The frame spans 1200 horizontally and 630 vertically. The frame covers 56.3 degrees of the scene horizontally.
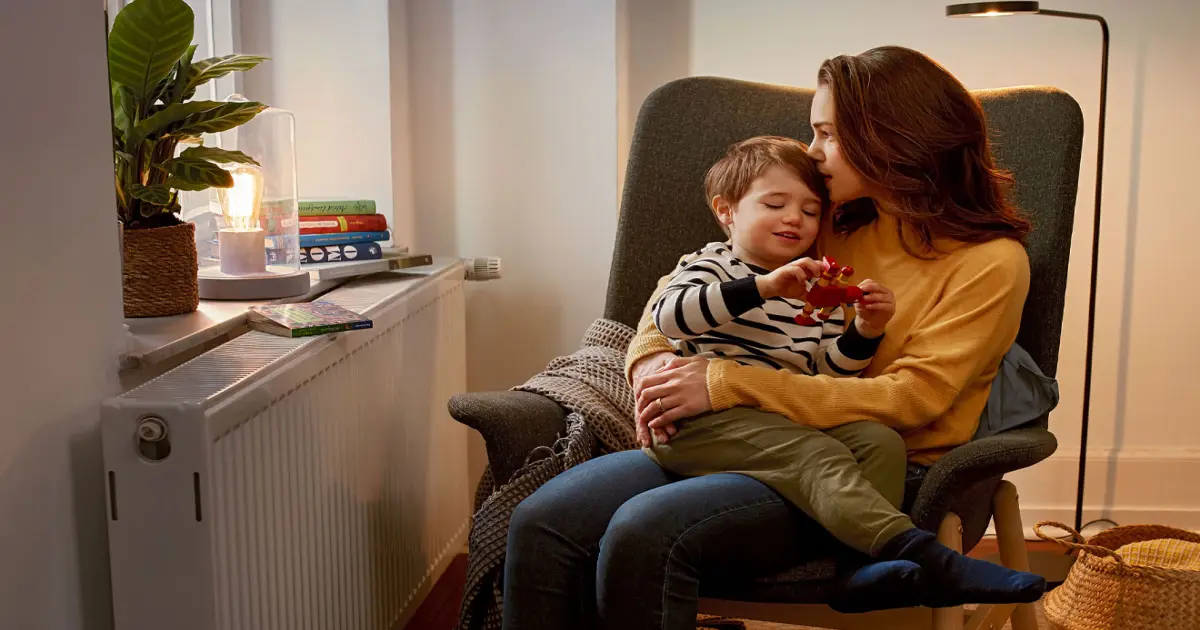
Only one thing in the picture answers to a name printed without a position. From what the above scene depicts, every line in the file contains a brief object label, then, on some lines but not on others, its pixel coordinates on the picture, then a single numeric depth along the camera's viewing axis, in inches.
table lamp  67.4
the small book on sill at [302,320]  58.4
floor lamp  80.6
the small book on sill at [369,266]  76.4
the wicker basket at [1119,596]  71.2
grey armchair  54.4
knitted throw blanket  59.0
